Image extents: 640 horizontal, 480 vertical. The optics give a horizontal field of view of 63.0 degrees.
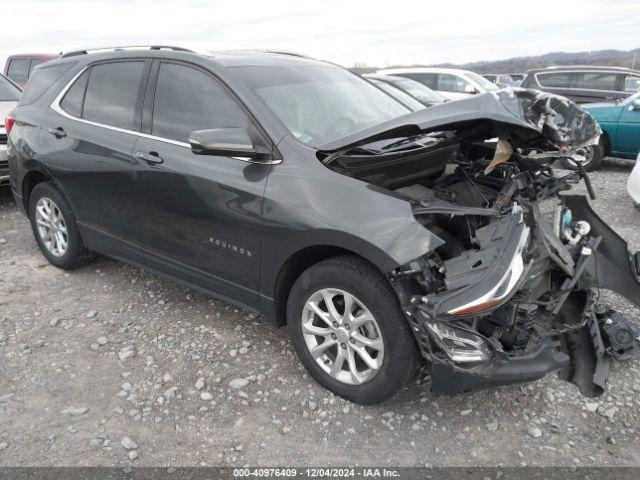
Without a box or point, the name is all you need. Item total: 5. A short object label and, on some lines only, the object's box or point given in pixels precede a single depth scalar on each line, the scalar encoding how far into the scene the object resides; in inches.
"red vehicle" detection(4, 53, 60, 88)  504.2
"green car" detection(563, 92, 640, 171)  304.5
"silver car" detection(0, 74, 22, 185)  240.2
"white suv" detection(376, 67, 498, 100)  495.2
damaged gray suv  95.4
